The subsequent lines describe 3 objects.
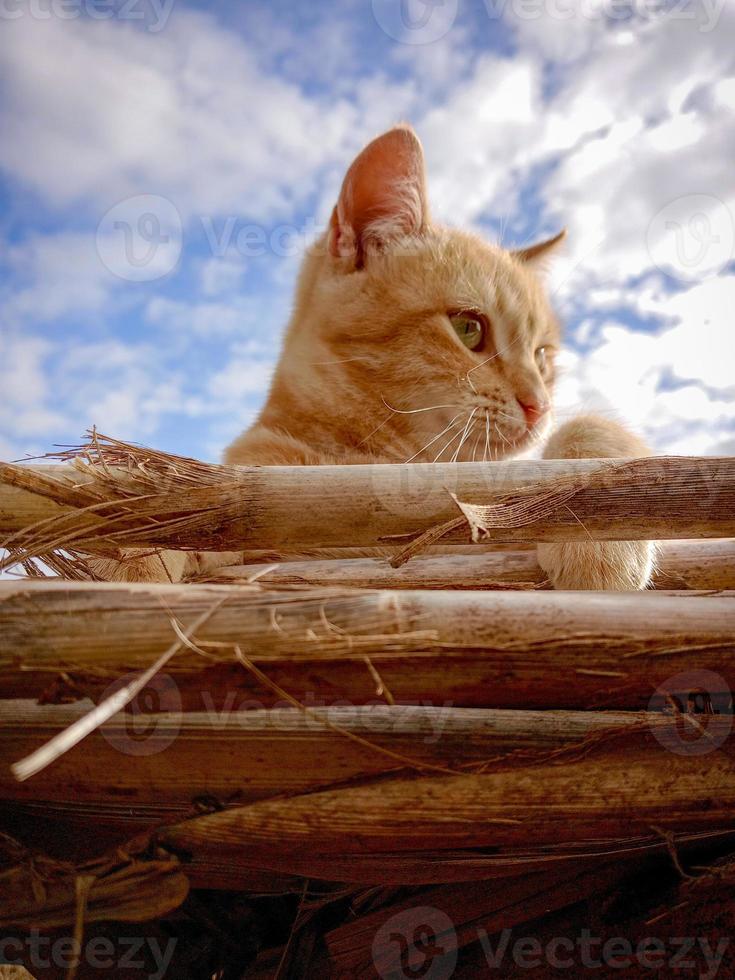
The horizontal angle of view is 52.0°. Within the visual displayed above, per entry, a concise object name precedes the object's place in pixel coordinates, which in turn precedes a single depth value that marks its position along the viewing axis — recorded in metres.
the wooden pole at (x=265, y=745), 0.14
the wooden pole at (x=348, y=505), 0.18
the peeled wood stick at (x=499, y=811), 0.14
